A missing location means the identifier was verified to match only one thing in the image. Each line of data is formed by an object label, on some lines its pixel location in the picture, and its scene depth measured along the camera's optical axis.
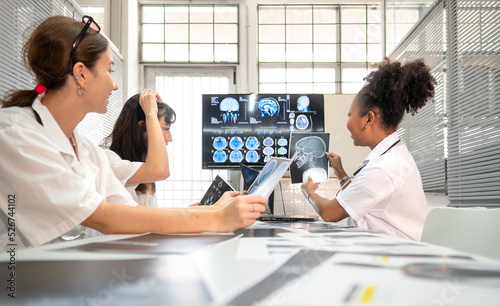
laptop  1.25
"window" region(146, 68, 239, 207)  5.41
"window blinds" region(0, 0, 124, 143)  2.55
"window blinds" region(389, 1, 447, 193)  3.18
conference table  0.40
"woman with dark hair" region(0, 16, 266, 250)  0.96
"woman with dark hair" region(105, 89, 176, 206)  2.03
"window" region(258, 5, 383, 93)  5.66
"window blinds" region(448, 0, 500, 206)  2.45
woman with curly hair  1.81
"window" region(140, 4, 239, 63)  5.64
